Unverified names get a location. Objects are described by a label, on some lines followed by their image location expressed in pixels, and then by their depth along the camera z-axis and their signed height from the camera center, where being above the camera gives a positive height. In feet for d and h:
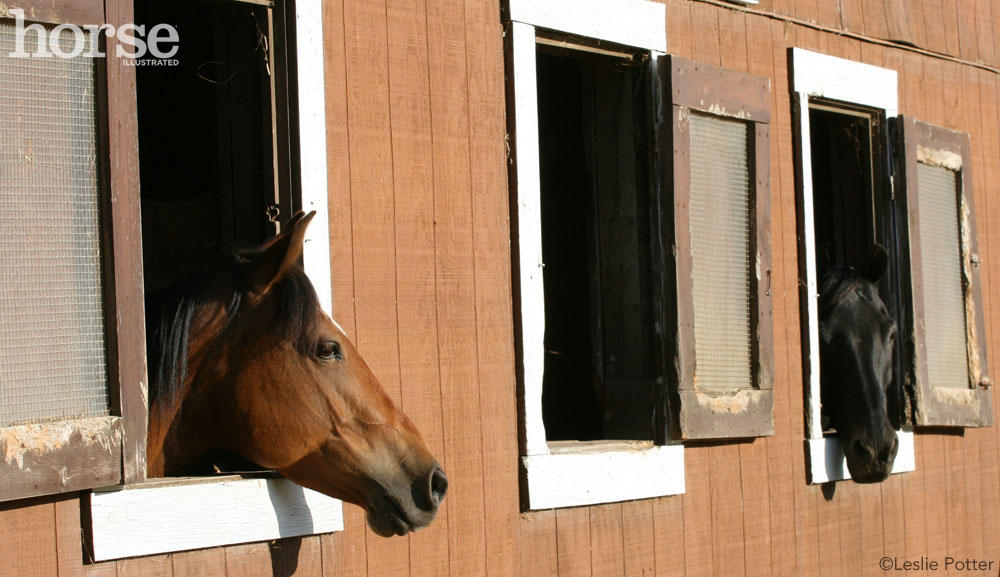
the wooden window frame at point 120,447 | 18.51 -0.81
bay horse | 20.98 -0.54
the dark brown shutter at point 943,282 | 38.55 +0.48
